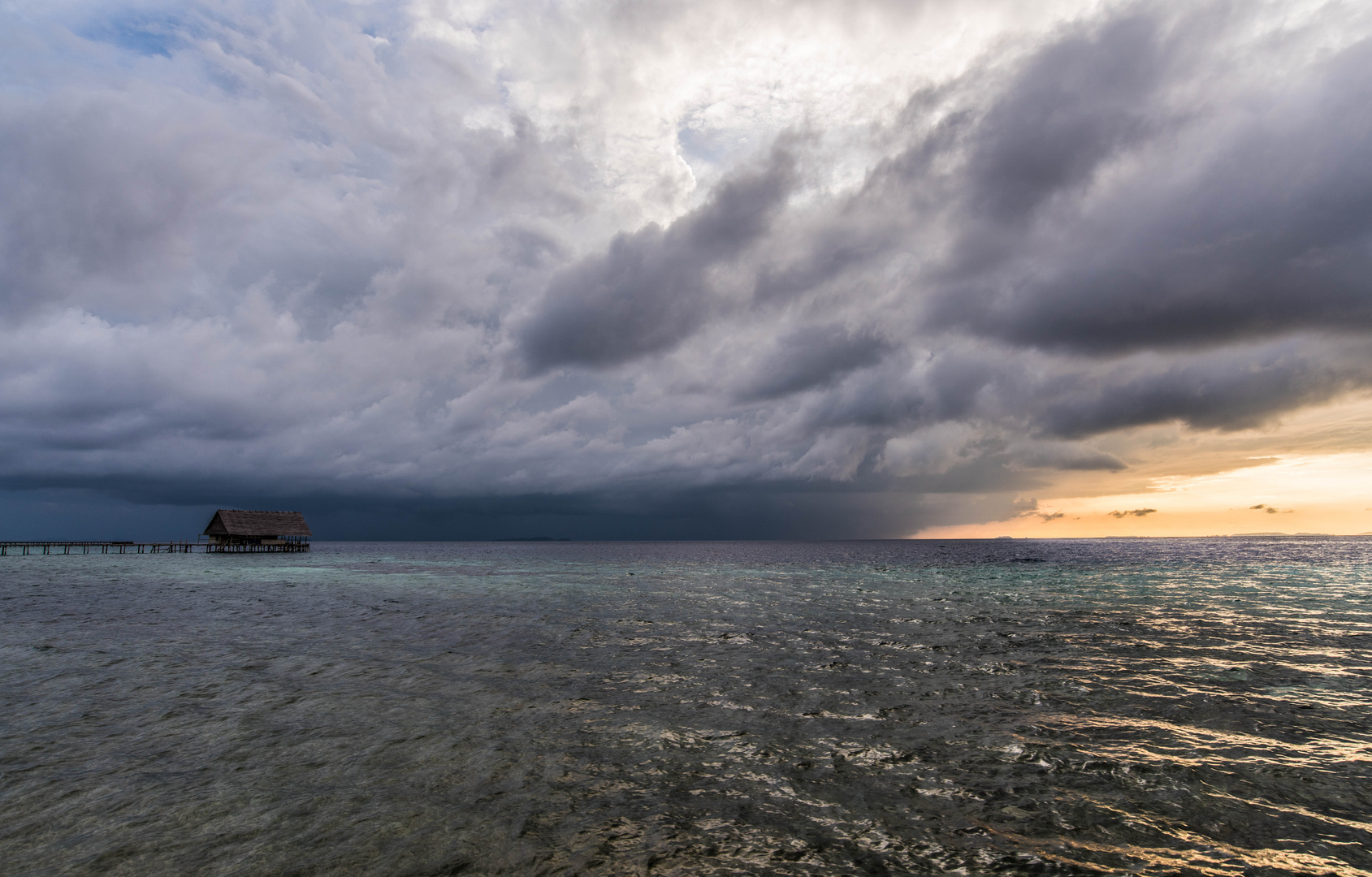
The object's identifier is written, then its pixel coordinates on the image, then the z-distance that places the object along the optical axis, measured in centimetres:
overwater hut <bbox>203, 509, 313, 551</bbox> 10538
